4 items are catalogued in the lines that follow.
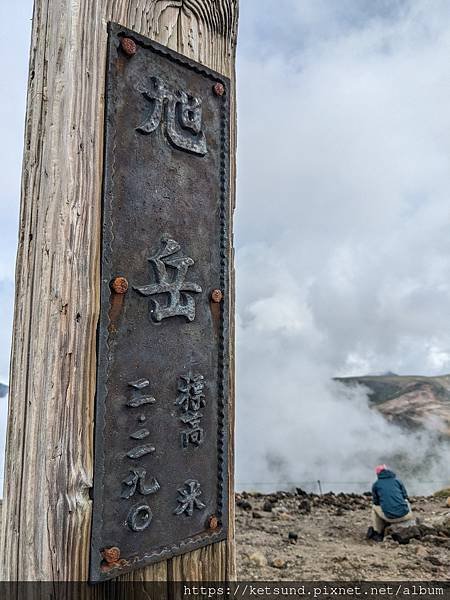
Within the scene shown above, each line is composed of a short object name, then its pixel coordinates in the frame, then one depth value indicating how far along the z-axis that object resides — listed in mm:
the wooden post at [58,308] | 1258
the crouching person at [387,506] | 6535
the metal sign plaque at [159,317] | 1326
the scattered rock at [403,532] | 6234
